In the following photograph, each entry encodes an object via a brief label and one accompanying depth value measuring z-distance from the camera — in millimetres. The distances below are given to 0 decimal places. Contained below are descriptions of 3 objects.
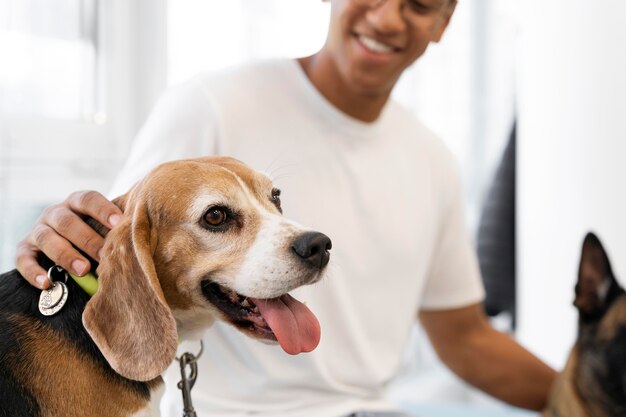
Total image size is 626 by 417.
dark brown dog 1683
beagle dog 763
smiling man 1017
